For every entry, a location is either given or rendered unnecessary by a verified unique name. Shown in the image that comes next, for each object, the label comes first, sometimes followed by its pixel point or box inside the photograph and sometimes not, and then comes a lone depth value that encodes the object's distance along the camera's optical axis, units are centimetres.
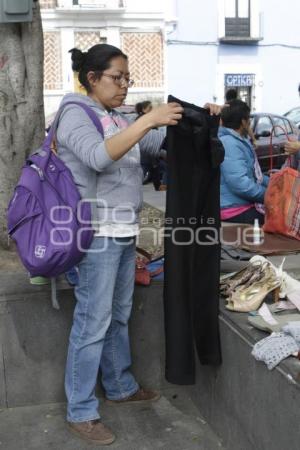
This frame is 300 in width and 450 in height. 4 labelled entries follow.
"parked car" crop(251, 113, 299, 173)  1229
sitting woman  530
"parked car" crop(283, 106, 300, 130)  1570
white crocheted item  255
